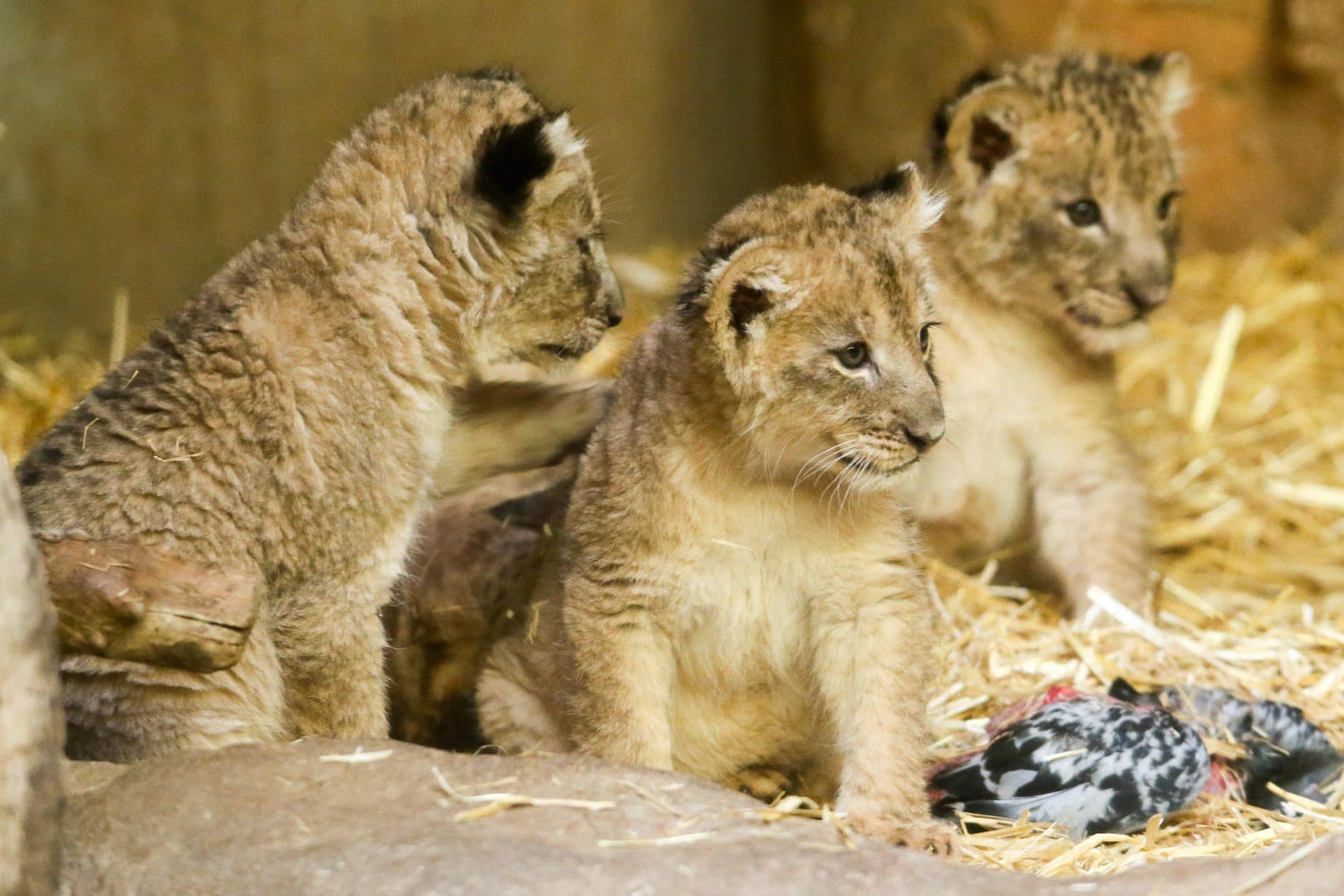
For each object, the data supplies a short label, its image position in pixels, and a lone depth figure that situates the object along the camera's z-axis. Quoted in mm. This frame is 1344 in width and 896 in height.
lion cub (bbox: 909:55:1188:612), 12250
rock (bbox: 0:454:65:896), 6125
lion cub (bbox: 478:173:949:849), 8117
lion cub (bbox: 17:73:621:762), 8289
